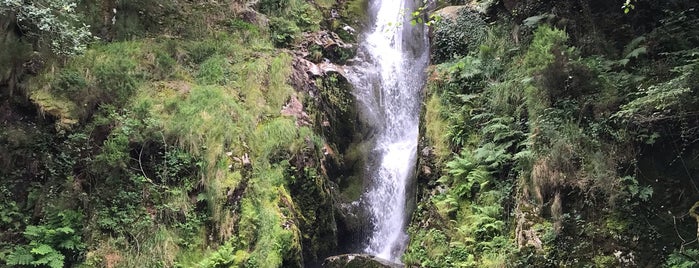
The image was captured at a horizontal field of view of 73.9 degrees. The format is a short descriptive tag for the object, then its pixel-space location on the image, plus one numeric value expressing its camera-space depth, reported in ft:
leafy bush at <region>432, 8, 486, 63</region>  38.40
